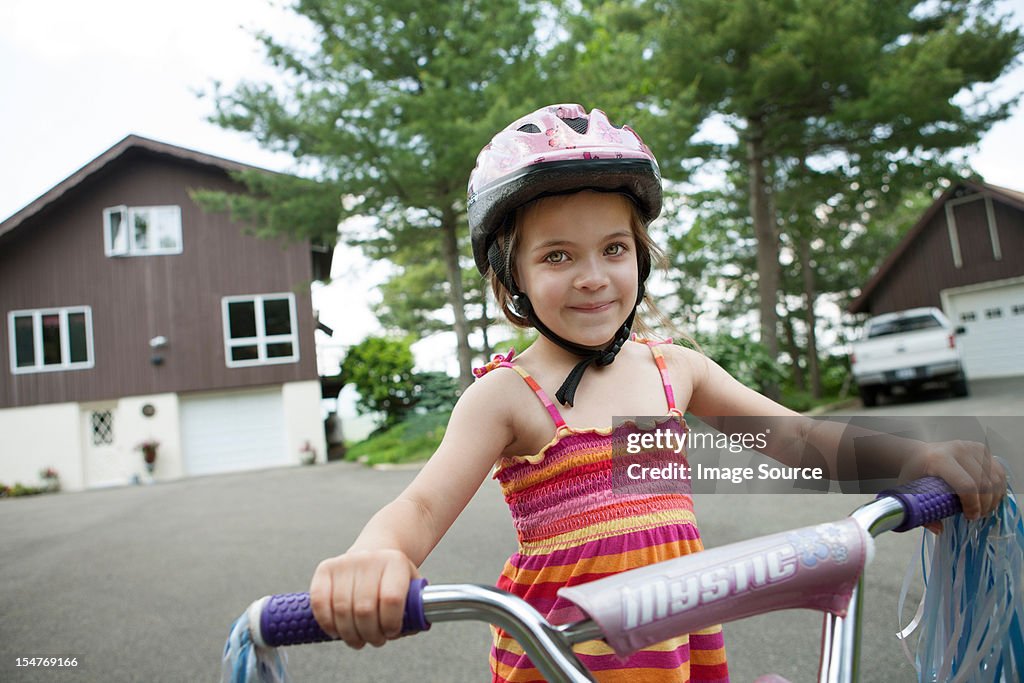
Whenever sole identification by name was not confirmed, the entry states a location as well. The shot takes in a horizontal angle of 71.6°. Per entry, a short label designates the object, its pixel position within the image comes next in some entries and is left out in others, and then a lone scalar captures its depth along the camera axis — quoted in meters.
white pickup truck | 12.63
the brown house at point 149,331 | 20.02
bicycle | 0.76
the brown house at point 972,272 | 19.72
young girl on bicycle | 1.27
